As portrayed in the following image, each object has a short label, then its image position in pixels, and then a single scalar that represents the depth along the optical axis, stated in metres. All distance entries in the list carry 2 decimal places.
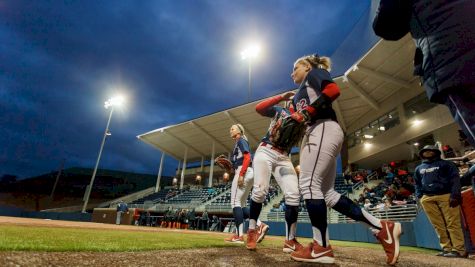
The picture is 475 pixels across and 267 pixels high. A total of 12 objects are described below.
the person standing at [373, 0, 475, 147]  1.15
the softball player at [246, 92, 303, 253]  2.92
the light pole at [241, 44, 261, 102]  20.55
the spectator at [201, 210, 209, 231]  15.52
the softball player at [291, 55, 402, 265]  2.01
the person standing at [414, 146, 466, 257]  3.61
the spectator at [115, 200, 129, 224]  18.38
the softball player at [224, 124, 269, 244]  3.81
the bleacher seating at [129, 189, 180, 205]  25.09
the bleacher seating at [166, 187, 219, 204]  21.14
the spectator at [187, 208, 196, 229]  15.77
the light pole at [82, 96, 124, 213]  26.83
